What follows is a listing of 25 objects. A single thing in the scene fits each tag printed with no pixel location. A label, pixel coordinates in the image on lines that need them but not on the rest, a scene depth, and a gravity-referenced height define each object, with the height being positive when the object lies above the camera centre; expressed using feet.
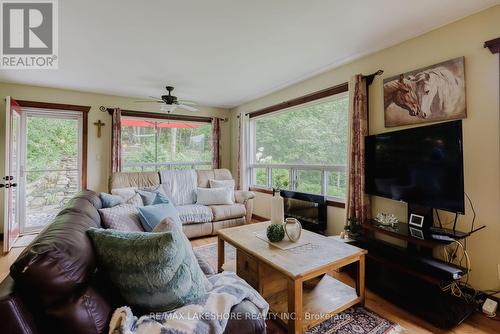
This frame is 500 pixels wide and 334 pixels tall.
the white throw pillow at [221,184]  13.64 -0.92
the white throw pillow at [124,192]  10.60 -1.07
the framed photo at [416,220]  6.89 -1.58
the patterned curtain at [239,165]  16.20 +0.18
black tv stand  5.63 -3.07
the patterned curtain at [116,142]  13.83 +1.58
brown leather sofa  2.41 -1.36
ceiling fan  11.67 +3.32
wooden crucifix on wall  13.83 +2.57
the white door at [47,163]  12.51 +0.33
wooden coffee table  4.80 -2.53
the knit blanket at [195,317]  2.98 -2.05
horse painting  6.73 +2.27
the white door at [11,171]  9.95 -0.09
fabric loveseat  11.39 -2.11
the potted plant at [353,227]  8.20 -2.08
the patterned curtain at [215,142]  17.30 +1.92
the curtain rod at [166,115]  13.99 +3.62
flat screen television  5.97 +0.04
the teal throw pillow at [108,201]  7.17 -0.99
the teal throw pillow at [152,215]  6.67 -1.37
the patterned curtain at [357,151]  8.69 +0.62
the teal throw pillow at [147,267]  3.17 -1.35
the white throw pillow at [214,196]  12.70 -1.51
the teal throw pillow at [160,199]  8.34 -1.11
